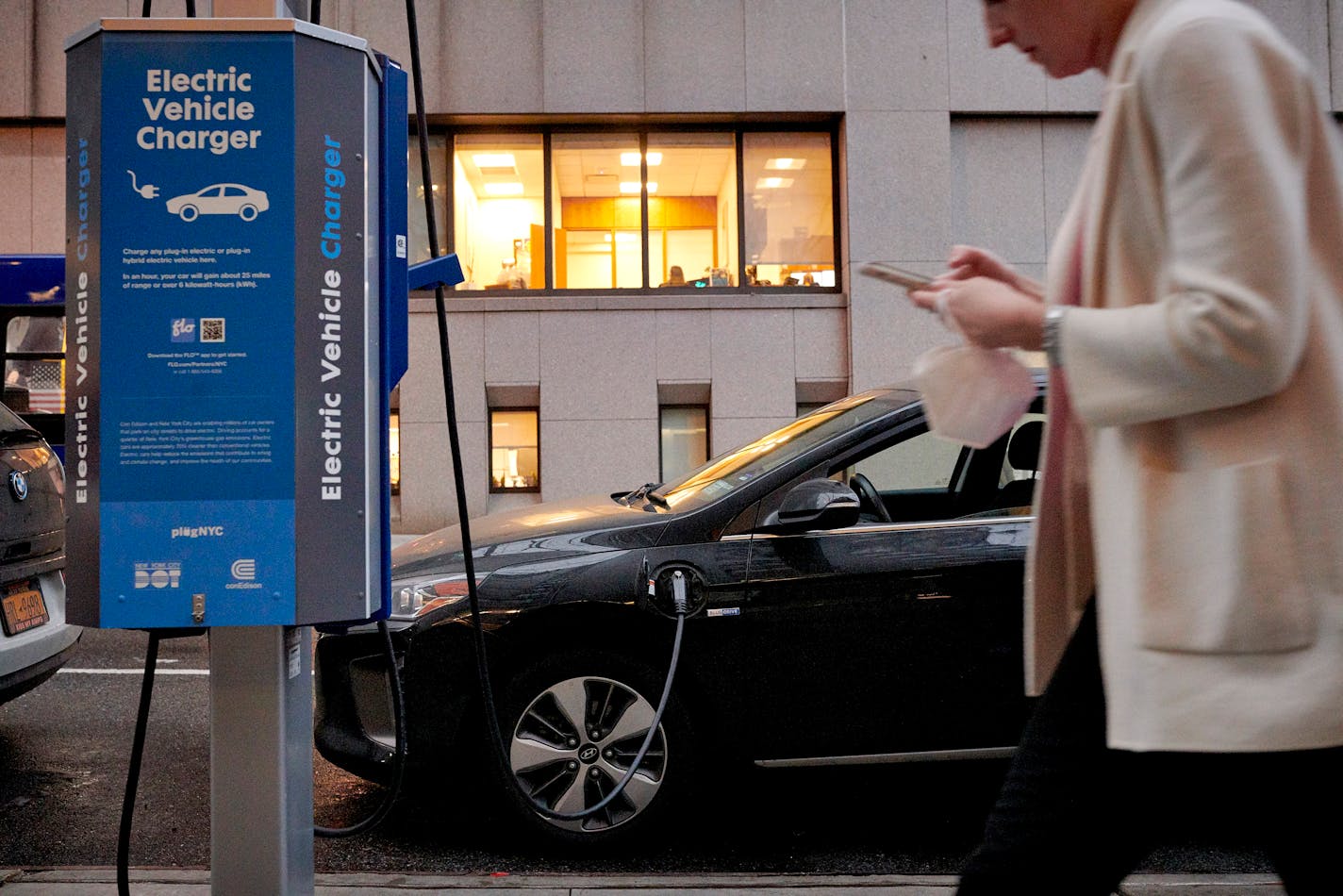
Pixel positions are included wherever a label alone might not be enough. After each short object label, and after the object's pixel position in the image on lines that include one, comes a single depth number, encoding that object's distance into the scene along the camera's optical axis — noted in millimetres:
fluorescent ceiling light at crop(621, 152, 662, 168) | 13883
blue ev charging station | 2053
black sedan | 3857
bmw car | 4590
